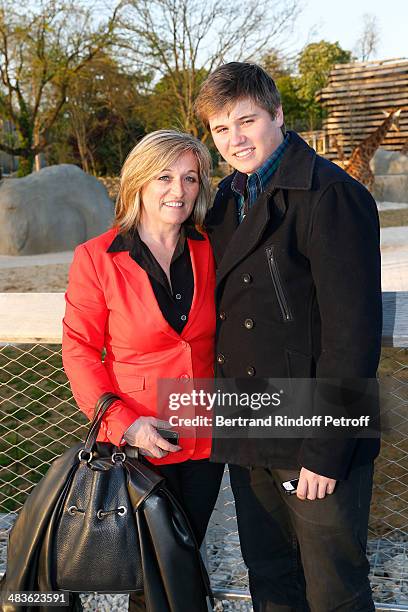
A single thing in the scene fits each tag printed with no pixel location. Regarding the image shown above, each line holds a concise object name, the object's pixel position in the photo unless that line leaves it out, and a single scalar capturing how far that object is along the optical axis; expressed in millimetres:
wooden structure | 19344
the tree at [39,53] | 15930
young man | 1549
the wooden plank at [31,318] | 2018
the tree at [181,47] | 15727
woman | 1789
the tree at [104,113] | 17812
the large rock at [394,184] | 15973
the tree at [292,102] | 22266
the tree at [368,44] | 26047
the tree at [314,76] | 23062
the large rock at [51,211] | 11164
